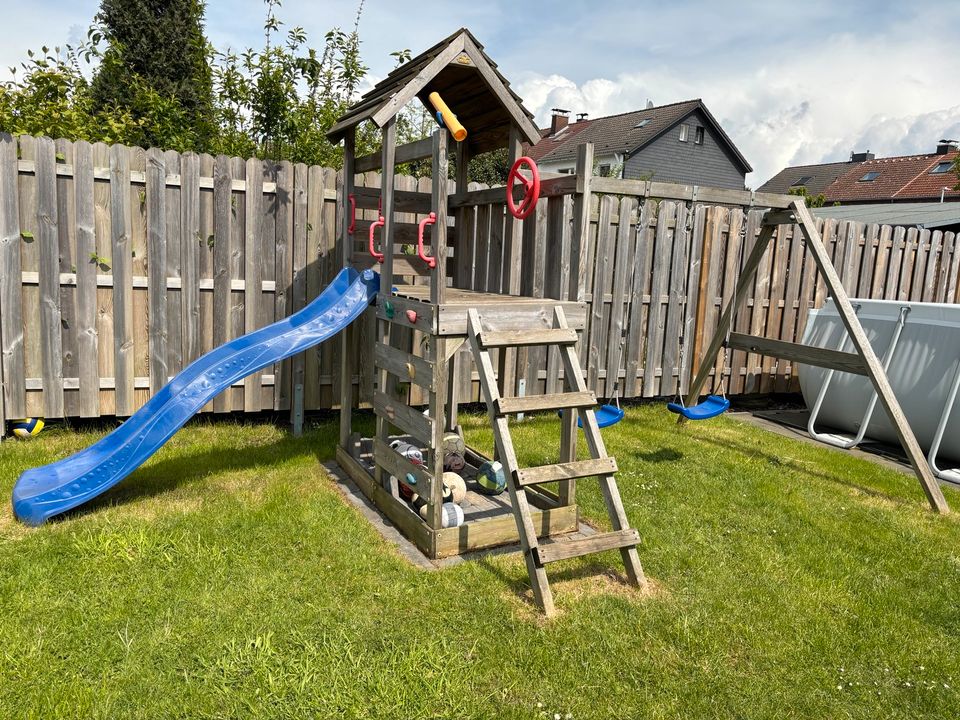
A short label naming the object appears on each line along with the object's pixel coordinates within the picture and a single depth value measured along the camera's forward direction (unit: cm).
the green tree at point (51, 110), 682
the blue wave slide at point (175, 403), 416
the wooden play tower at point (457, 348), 379
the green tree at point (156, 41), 1530
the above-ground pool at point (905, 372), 618
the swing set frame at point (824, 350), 521
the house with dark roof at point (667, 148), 3478
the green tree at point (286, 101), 785
